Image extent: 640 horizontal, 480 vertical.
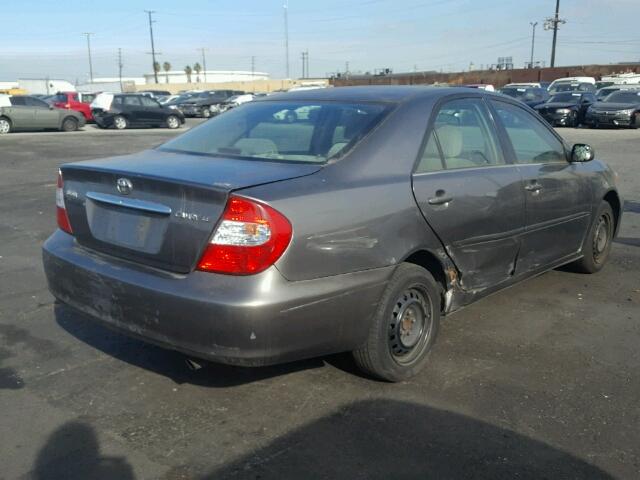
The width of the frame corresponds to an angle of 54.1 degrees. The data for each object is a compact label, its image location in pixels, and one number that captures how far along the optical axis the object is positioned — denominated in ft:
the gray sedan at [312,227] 9.39
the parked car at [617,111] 75.36
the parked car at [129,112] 89.61
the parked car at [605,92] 85.41
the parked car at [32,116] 78.38
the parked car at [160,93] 143.33
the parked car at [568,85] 98.78
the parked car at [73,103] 98.14
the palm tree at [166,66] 448.90
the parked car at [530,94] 88.38
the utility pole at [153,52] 274.26
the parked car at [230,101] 118.37
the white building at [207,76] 405.55
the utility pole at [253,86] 229.95
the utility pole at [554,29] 194.29
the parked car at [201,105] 117.19
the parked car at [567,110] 80.74
